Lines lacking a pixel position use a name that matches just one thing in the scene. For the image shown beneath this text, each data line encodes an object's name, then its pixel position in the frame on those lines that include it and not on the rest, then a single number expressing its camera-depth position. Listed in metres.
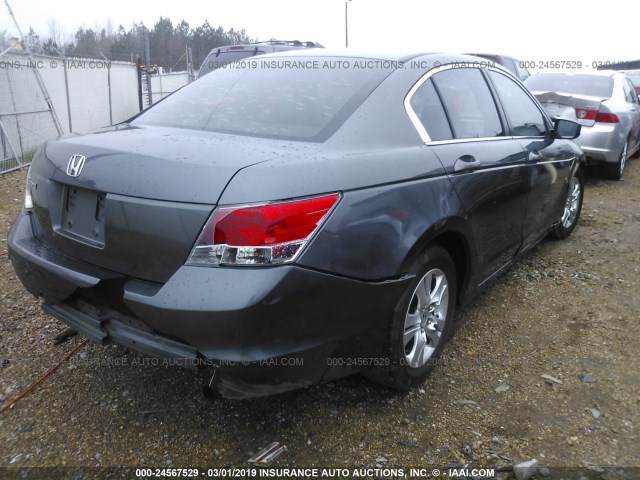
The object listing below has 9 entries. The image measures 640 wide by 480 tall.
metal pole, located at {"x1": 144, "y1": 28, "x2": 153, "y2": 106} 13.97
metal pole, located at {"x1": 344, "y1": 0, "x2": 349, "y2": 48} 29.19
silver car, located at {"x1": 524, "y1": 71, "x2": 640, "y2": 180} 7.10
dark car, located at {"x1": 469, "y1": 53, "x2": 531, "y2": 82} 11.88
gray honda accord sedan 1.83
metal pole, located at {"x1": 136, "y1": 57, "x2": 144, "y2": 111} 13.84
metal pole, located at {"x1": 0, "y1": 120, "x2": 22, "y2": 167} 8.02
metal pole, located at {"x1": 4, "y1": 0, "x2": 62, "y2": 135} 8.96
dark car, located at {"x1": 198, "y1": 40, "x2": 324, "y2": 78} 9.06
